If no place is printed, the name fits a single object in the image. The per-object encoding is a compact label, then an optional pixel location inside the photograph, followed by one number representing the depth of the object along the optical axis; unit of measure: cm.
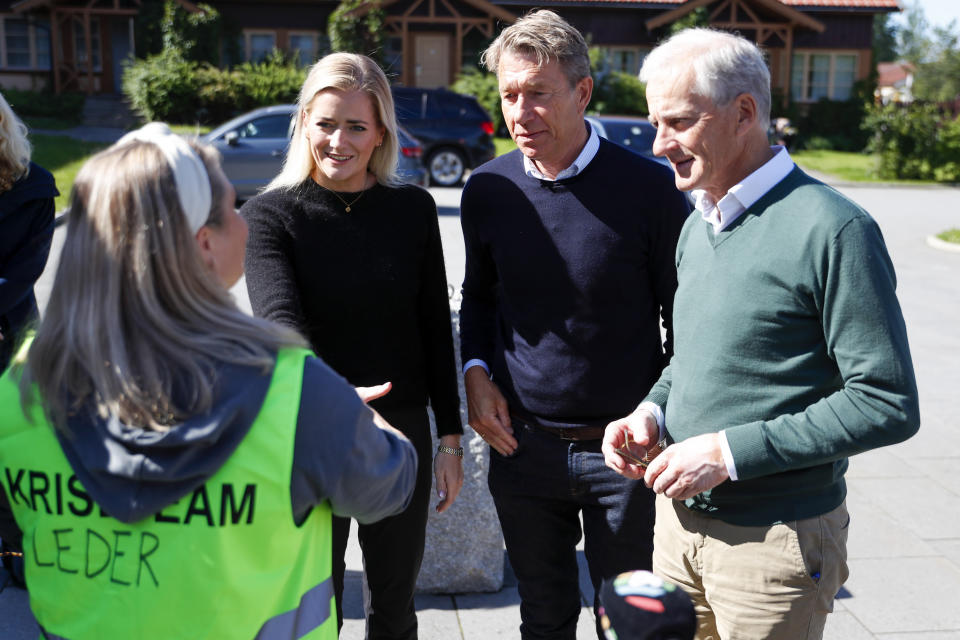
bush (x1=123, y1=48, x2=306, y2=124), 2608
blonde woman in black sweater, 264
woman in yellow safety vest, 144
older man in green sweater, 194
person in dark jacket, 346
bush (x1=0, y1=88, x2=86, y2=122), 2783
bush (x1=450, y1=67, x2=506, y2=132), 2684
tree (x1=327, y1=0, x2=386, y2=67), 2914
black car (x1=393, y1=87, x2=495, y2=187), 1817
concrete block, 382
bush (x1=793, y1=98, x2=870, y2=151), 3066
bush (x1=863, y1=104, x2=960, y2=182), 2227
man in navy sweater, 272
